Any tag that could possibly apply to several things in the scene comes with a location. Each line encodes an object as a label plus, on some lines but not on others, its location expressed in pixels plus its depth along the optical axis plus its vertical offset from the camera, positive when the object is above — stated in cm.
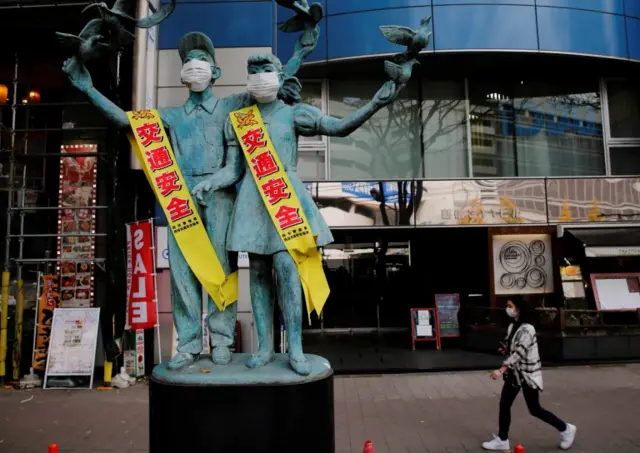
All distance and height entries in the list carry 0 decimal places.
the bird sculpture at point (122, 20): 358 +185
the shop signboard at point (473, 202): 1161 +155
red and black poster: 933 -83
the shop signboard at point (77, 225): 1006 +101
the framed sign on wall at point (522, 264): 1238 +12
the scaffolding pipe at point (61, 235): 901 +74
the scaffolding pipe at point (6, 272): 913 +8
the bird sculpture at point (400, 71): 334 +132
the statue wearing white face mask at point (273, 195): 353 +54
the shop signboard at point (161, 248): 960 +50
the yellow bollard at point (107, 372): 910 -175
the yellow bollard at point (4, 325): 912 -87
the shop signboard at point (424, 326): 1214 -133
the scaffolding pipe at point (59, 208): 911 +125
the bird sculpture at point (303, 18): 375 +194
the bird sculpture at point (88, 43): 352 +162
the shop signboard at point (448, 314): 1229 -108
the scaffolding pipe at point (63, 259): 930 +29
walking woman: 563 -122
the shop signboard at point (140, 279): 888 -8
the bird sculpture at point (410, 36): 327 +152
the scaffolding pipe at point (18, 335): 929 -107
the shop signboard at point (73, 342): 895 -119
